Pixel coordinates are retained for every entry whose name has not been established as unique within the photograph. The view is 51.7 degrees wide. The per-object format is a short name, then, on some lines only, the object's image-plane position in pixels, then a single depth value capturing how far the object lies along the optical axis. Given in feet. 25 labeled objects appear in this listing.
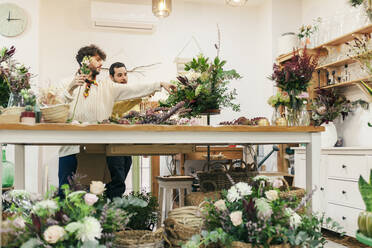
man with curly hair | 8.90
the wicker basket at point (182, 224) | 5.90
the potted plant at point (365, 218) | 4.77
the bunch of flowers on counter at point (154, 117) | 6.41
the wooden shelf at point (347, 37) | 12.41
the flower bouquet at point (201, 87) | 7.32
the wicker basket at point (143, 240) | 5.51
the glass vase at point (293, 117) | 6.84
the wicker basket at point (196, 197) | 7.77
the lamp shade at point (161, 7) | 12.24
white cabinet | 10.89
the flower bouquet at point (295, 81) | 6.88
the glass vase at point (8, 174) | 12.44
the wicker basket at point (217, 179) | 8.91
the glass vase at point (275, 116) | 7.00
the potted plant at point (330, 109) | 13.37
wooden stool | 10.30
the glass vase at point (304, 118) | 6.83
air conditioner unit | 17.08
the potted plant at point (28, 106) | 5.25
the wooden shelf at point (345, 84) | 12.35
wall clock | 15.05
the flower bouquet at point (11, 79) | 5.66
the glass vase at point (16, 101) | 5.54
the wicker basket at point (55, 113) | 5.59
